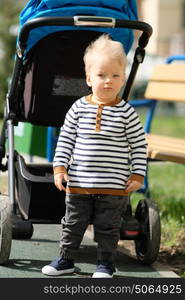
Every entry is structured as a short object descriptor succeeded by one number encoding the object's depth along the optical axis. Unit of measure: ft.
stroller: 20.77
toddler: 19.37
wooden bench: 27.54
